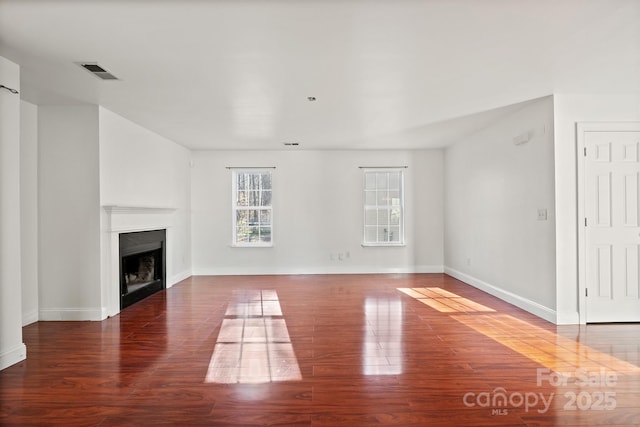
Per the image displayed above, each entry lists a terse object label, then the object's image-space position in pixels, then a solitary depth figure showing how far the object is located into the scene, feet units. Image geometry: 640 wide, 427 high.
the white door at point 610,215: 13.67
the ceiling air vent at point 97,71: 10.69
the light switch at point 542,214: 14.20
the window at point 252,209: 25.62
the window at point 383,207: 25.85
